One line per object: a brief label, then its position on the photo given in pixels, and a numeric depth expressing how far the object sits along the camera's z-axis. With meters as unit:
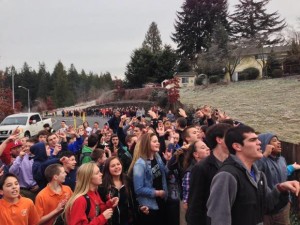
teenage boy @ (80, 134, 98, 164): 5.47
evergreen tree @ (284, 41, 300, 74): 32.01
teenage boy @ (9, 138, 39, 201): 4.81
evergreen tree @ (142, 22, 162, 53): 67.94
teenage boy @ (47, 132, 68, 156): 5.67
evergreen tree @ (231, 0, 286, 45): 48.57
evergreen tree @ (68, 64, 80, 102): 91.62
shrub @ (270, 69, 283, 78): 33.49
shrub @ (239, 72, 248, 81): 37.25
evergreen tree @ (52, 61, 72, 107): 87.35
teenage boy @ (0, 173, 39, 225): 3.34
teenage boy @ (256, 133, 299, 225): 4.03
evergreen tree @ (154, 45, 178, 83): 42.22
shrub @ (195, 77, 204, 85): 39.05
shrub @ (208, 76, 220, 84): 37.60
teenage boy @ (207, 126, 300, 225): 2.32
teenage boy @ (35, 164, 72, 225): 3.56
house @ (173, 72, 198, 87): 47.79
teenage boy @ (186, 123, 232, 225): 2.85
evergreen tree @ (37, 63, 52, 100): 89.74
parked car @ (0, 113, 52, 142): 17.54
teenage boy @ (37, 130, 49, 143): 6.09
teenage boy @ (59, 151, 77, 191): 4.40
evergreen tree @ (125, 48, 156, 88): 43.21
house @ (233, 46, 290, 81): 38.08
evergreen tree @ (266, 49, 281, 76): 35.39
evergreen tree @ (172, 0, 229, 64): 49.49
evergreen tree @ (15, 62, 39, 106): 92.27
